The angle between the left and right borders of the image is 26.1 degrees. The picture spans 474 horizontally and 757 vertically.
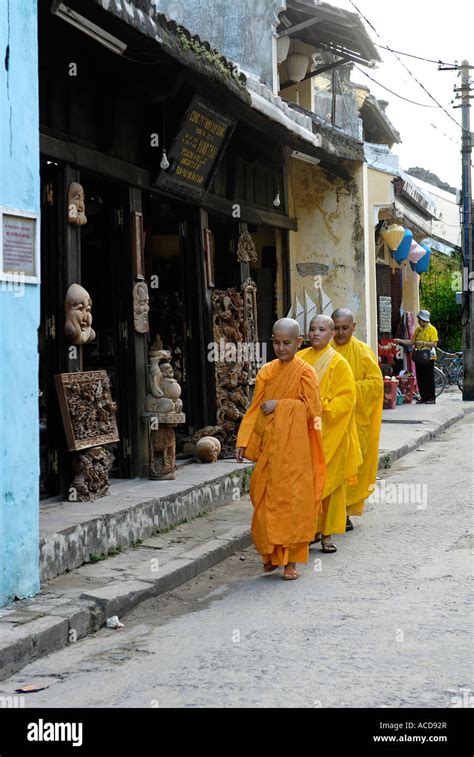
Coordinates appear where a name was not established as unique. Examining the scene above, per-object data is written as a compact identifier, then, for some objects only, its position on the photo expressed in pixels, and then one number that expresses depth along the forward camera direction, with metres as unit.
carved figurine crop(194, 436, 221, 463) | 10.45
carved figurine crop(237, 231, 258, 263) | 12.37
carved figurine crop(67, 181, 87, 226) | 8.01
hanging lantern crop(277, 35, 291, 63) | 14.77
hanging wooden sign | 9.76
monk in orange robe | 6.81
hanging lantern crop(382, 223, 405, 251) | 19.31
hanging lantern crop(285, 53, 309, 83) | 15.95
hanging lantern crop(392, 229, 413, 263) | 19.62
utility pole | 22.17
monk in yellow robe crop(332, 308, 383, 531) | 8.88
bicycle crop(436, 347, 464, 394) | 26.53
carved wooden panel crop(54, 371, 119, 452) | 7.69
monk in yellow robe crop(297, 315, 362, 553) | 7.79
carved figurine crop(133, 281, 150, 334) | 9.26
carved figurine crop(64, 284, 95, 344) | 7.89
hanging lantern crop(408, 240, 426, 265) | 22.08
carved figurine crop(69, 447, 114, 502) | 7.84
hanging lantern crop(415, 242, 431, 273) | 22.44
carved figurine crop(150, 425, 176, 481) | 9.09
